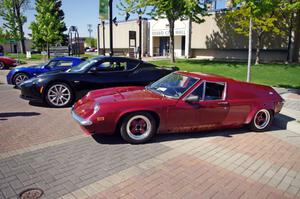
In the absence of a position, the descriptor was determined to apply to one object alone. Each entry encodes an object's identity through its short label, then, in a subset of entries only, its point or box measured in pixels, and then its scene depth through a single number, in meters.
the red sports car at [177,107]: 4.67
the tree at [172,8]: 20.12
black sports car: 7.28
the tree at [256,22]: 18.68
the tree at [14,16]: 43.69
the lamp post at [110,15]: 13.88
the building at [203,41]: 25.27
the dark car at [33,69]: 10.39
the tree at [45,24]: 35.91
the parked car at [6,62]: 18.58
